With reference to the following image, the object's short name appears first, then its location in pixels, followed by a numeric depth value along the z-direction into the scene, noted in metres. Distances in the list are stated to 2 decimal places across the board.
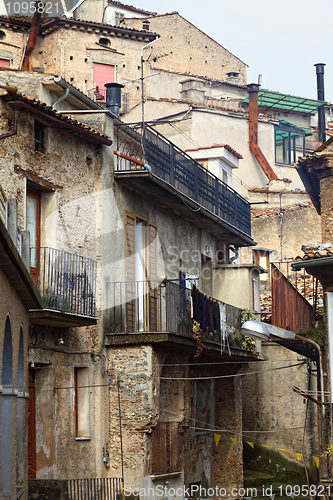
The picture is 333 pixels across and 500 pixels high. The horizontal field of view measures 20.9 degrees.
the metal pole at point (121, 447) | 18.33
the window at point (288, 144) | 47.97
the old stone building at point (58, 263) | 16.77
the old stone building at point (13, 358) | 11.73
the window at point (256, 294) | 26.62
